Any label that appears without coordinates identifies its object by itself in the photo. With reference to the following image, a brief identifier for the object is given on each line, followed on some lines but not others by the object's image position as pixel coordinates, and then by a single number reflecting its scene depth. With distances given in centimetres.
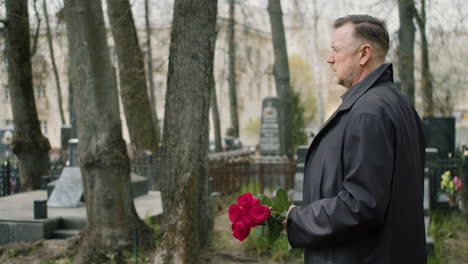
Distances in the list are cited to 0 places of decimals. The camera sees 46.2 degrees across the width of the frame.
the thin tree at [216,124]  2321
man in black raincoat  217
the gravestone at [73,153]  1064
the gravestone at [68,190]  971
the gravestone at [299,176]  915
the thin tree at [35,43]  1601
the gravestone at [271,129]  1770
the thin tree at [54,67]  1779
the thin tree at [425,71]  1573
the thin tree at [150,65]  1923
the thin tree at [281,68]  1780
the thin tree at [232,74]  2176
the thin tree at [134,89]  1353
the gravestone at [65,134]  1786
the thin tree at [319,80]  3359
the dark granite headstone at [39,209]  806
